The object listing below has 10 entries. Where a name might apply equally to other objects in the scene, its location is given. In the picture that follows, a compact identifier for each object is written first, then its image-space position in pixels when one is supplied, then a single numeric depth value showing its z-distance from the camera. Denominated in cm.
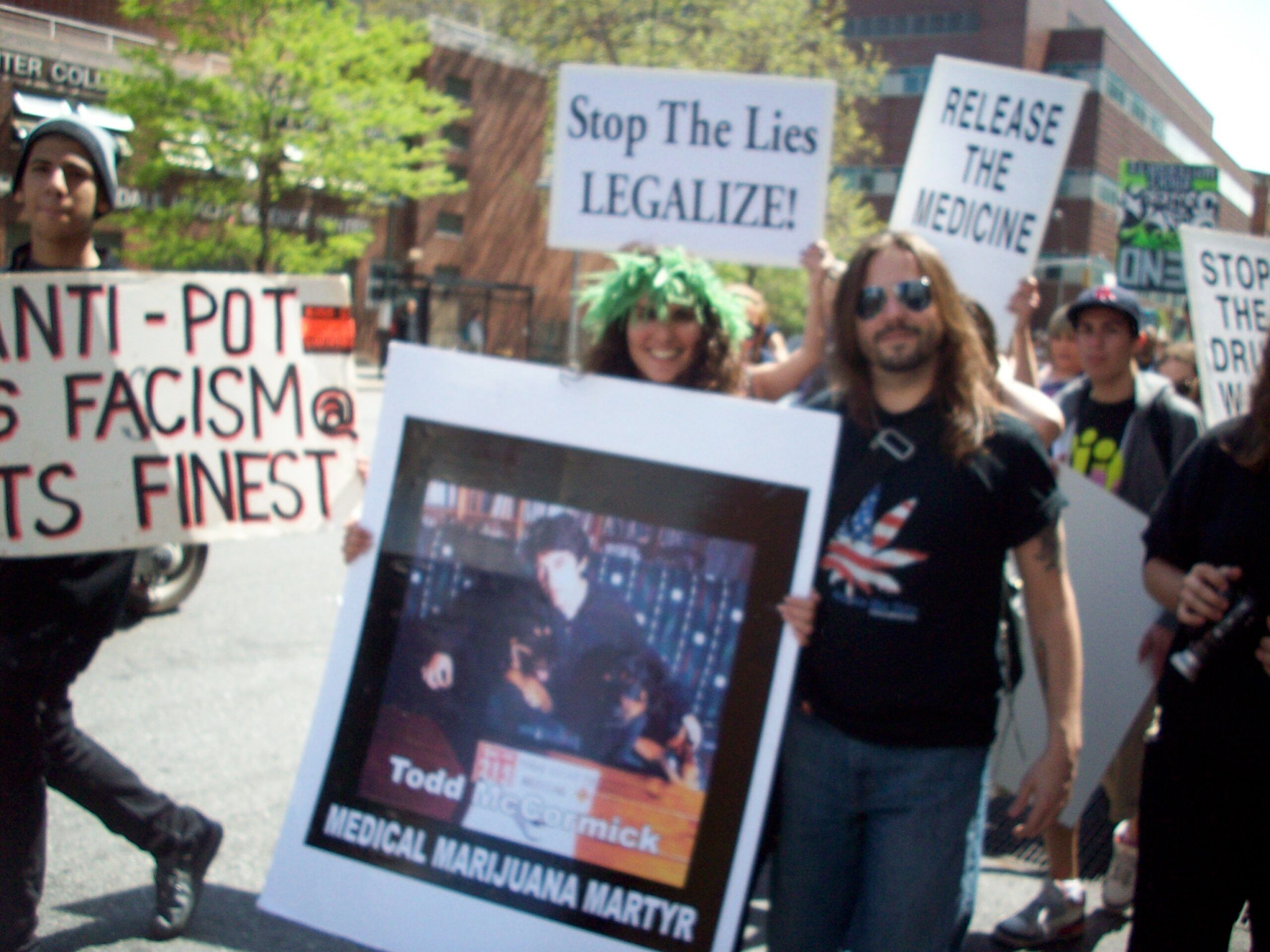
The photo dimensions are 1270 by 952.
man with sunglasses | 218
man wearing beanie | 277
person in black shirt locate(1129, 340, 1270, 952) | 222
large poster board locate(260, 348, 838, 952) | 220
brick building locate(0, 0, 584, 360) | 3544
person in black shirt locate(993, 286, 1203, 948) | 350
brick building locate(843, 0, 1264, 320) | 5250
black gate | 3306
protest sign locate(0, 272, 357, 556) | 278
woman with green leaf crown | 264
